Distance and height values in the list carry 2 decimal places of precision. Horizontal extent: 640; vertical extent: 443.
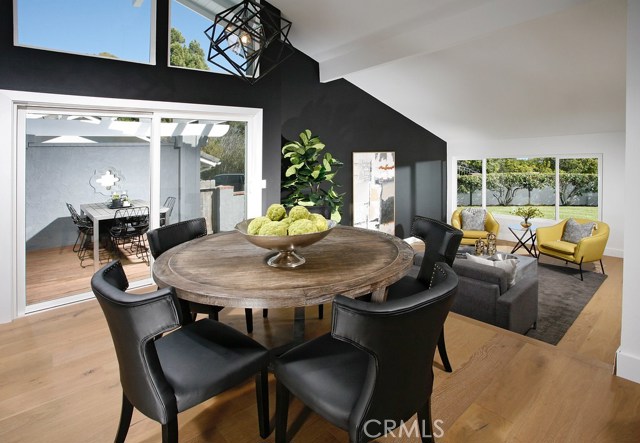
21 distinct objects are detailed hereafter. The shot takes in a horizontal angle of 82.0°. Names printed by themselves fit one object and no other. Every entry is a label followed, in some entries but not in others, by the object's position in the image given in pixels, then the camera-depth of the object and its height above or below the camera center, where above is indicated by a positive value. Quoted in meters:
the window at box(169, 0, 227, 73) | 3.79 +1.88
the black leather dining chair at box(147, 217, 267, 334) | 2.23 -0.15
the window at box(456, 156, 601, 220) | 7.06 +0.69
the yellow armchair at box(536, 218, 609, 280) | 5.65 -0.43
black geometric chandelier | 2.09 +1.05
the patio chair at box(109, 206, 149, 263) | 4.36 -0.20
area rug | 4.06 -1.06
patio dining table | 4.05 -0.01
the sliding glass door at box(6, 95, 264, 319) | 3.28 +0.41
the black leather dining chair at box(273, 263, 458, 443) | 1.08 -0.55
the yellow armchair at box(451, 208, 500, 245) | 7.10 -0.21
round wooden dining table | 1.38 -0.25
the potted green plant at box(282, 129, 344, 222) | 4.84 +0.57
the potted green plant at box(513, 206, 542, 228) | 6.76 +0.11
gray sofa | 3.35 -0.75
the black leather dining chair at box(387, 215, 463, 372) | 2.19 -0.23
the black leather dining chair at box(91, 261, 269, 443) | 1.17 -0.56
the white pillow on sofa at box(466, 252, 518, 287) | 3.63 -0.48
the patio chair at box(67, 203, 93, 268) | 4.04 -0.24
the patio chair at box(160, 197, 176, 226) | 3.96 +0.05
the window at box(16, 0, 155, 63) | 2.99 +1.65
